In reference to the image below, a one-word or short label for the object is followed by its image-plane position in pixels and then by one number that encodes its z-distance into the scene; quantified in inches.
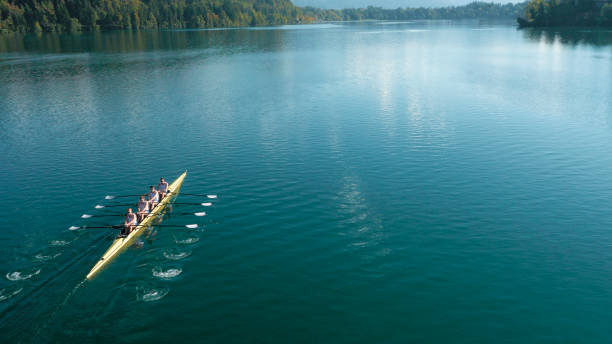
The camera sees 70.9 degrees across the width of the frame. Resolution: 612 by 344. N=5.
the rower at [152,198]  1318.9
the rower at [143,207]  1256.4
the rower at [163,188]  1398.6
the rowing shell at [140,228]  1043.9
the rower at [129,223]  1159.0
